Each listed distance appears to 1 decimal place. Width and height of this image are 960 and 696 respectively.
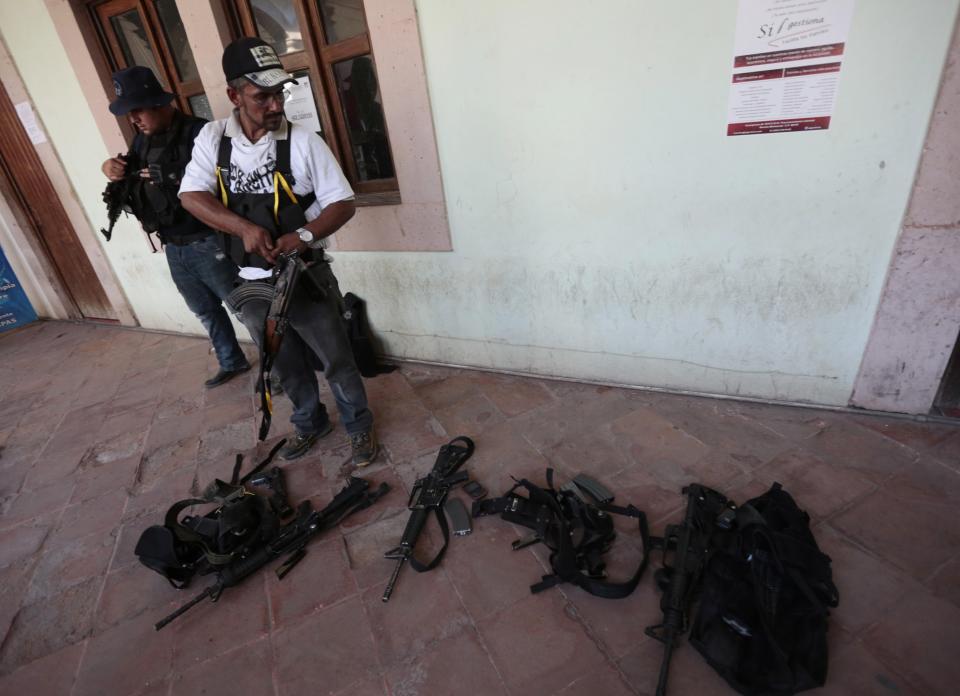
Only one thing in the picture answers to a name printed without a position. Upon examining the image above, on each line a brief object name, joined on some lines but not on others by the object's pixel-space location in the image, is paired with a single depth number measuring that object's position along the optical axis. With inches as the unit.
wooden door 203.2
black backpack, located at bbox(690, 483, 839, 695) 60.9
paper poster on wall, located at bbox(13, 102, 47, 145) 186.4
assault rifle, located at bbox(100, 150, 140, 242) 127.2
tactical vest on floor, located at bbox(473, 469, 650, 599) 76.4
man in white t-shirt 88.3
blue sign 241.8
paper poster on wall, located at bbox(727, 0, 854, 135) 83.5
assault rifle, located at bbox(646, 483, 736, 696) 67.6
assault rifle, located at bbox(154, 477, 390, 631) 82.7
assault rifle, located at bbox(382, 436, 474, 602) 84.4
